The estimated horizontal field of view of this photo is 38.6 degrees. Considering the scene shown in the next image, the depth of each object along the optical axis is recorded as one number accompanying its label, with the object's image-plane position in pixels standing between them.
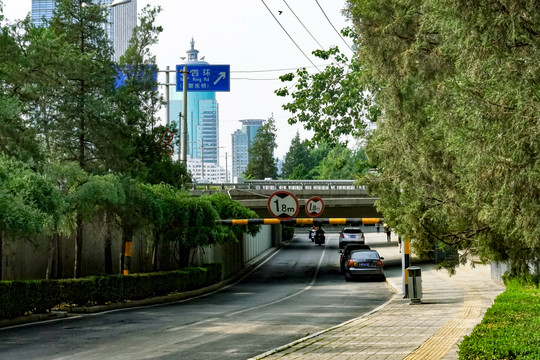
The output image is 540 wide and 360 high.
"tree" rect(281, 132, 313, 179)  160.25
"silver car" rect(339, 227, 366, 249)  63.50
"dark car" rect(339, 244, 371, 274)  41.97
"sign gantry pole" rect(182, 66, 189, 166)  37.75
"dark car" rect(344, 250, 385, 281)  38.22
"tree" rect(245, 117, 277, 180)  145.00
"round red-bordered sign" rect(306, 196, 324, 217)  26.27
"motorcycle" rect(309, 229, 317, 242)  83.71
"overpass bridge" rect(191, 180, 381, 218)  49.88
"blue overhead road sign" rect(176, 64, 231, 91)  47.97
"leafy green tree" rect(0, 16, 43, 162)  22.83
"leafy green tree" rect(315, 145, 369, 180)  136.00
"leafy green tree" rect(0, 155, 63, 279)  19.97
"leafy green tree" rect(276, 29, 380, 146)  33.50
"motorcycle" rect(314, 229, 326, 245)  75.88
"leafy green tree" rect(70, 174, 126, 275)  25.36
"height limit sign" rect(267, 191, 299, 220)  25.69
